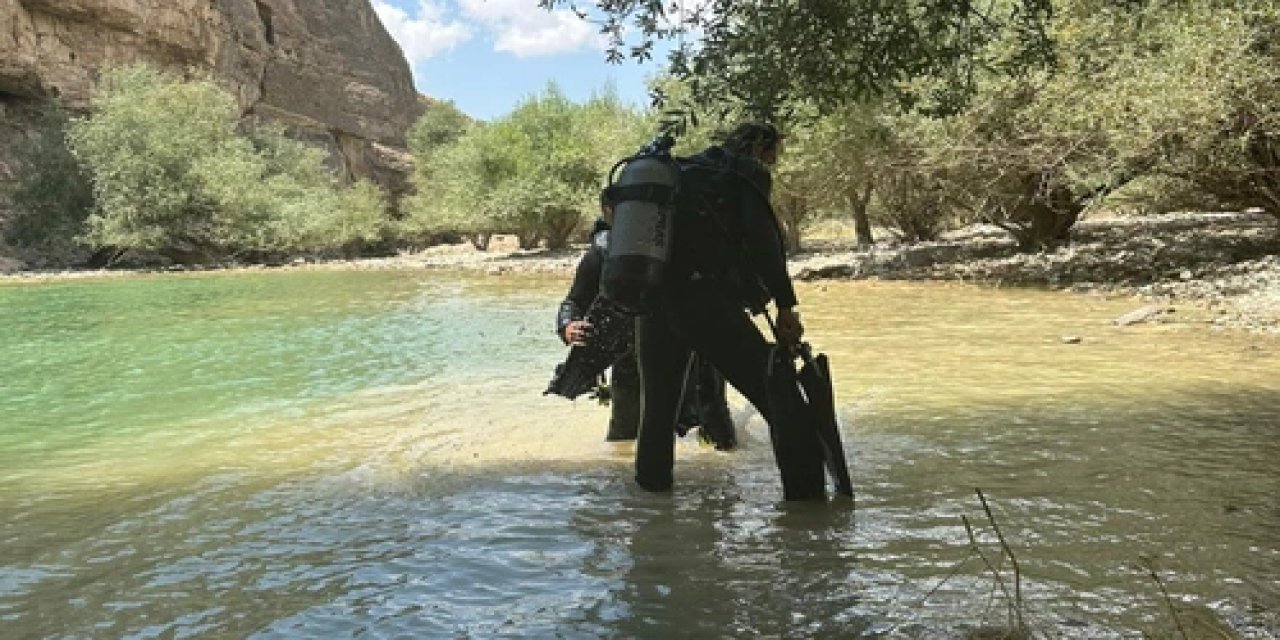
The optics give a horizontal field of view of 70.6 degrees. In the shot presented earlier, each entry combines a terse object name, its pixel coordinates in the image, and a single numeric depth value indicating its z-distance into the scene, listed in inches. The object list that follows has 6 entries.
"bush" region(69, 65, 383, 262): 1631.4
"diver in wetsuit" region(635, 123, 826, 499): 180.1
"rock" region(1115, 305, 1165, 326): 483.2
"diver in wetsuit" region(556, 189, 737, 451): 230.1
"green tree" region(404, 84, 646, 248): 1750.7
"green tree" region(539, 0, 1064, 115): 177.5
